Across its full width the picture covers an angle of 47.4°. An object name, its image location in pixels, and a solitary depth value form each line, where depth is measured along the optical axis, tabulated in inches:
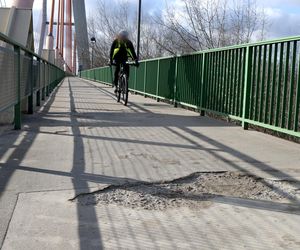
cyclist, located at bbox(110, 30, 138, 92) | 323.9
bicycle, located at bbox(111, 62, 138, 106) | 329.9
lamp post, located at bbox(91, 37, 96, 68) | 1273.4
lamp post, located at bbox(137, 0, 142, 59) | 676.4
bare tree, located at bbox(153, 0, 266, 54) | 446.2
